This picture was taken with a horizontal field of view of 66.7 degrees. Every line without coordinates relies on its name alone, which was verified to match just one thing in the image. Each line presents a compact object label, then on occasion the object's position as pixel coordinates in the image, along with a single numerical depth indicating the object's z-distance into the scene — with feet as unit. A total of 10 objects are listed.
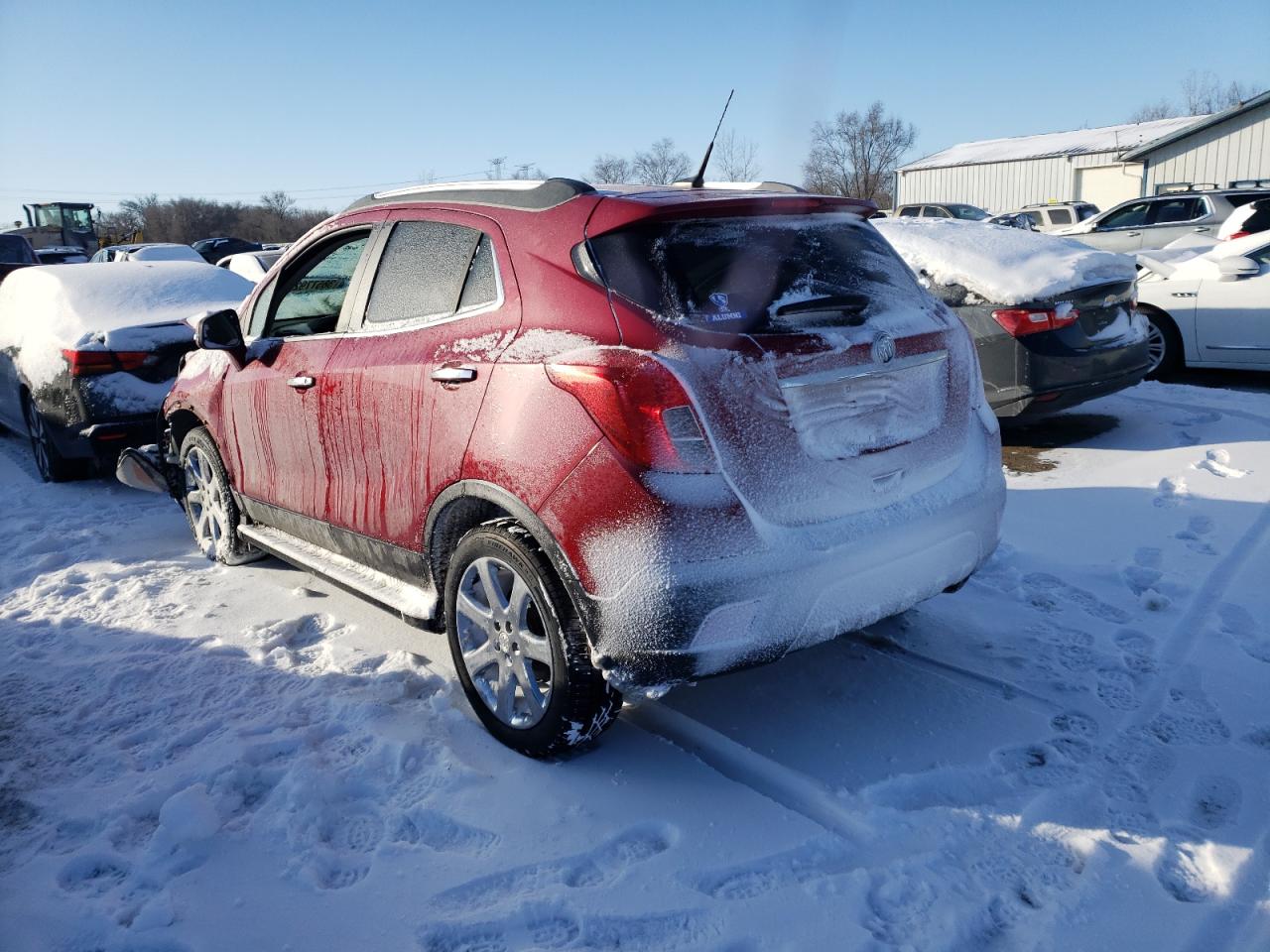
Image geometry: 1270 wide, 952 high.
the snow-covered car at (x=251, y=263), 46.06
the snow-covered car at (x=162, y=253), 65.26
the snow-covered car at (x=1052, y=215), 77.82
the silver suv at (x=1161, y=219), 49.96
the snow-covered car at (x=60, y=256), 83.20
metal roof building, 102.58
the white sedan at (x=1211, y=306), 26.53
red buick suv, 8.32
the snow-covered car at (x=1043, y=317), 20.26
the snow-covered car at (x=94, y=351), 20.57
